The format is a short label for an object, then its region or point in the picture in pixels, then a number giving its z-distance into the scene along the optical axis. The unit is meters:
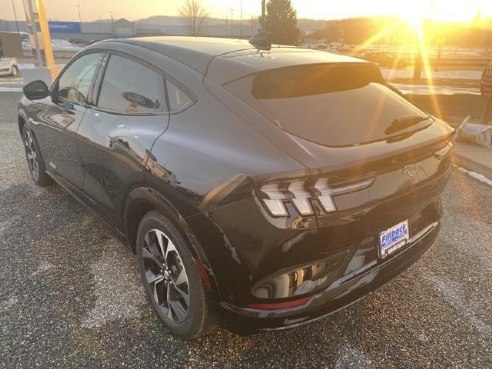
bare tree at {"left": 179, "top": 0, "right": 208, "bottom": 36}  79.82
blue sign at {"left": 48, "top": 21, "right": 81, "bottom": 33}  77.14
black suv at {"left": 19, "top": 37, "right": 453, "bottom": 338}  1.78
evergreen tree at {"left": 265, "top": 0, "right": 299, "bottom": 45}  43.97
